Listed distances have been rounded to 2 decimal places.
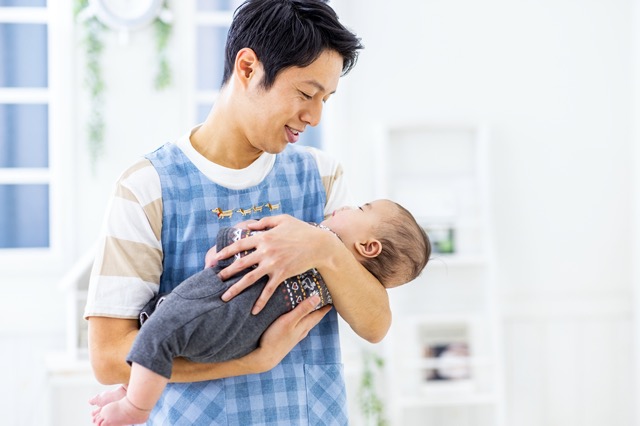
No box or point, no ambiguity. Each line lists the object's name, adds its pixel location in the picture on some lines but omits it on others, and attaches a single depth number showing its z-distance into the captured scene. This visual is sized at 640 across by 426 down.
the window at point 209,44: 3.51
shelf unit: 3.42
